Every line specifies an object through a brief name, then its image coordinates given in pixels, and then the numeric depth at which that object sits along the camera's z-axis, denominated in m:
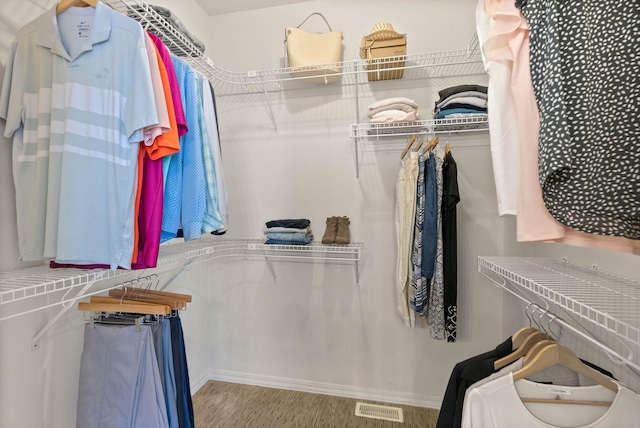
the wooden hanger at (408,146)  1.81
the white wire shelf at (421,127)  1.73
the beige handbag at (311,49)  1.98
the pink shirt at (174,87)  1.20
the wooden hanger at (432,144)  1.74
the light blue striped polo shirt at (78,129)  1.01
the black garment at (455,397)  1.01
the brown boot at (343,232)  2.03
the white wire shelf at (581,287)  0.77
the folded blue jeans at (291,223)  2.06
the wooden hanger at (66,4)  1.11
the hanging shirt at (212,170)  1.37
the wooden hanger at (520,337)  1.13
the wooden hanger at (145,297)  1.29
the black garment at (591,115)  0.64
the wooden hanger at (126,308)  1.19
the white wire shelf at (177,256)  1.00
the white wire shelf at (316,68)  1.53
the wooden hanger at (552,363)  0.90
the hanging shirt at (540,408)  0.83
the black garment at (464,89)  1.73
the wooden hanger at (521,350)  1.04
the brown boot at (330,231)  2.03
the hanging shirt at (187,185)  1.26
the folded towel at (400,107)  1.85
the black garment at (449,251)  1.72
